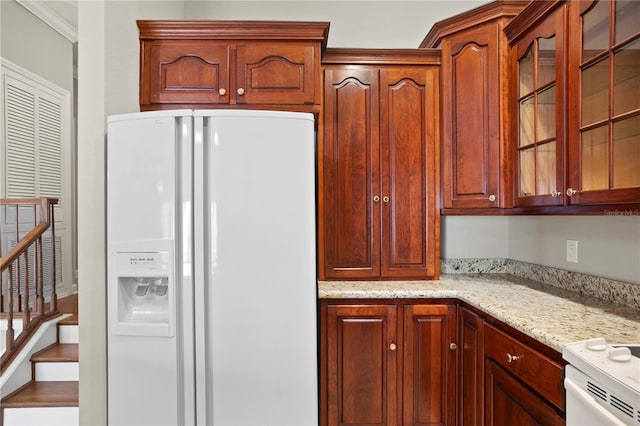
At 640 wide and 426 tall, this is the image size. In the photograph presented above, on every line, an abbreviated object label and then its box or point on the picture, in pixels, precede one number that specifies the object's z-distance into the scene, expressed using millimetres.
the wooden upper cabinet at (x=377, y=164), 2273
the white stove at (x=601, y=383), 903
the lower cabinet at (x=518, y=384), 1258
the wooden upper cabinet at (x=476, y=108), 2135
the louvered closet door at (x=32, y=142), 2744
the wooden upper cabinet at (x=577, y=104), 1318
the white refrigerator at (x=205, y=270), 1765
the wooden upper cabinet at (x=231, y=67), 2148
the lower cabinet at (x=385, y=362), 2082
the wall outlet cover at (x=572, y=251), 2020
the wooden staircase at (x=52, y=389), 2484
